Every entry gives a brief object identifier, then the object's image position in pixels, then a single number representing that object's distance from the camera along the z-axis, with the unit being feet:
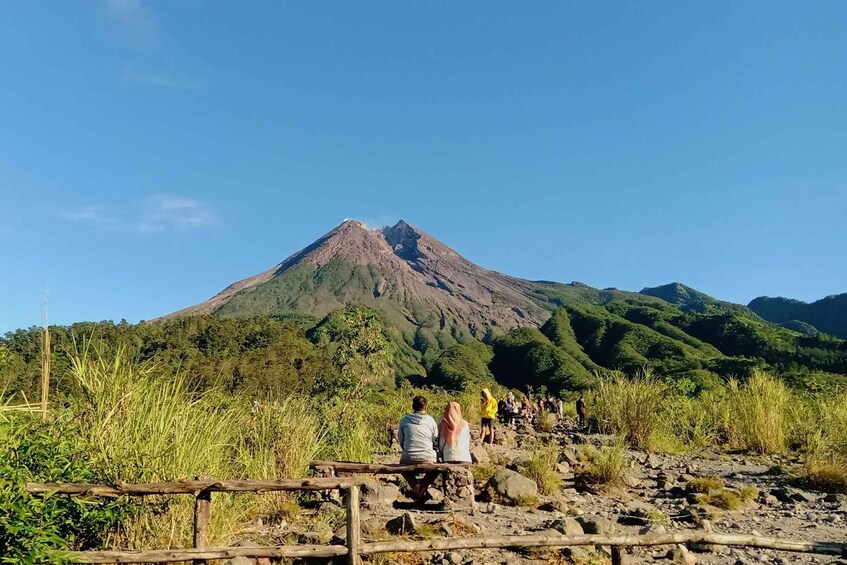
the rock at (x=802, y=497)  28.71
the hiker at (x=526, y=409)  73.10
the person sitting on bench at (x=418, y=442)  24.95
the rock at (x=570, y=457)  37.86
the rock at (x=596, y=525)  20.22
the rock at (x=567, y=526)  19.70
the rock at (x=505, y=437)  50.96
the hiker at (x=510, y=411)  67.36
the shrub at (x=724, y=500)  27.27
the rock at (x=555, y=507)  25.66
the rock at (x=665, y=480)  32.01
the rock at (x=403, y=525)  20.03
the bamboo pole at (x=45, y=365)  18.15
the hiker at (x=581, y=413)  63.86
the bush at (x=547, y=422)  64.97
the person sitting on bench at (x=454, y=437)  25.84
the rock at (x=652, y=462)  38.01
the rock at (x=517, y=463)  33.28
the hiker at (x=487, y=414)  46.11
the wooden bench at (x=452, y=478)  24.26
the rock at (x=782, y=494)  28.99
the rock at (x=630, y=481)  31.81
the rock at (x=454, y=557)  17.93
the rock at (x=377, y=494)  26.35
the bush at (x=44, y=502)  13.39
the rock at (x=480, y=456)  36.47
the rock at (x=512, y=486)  26.96
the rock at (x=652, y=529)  20.52
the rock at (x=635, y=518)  23.18
